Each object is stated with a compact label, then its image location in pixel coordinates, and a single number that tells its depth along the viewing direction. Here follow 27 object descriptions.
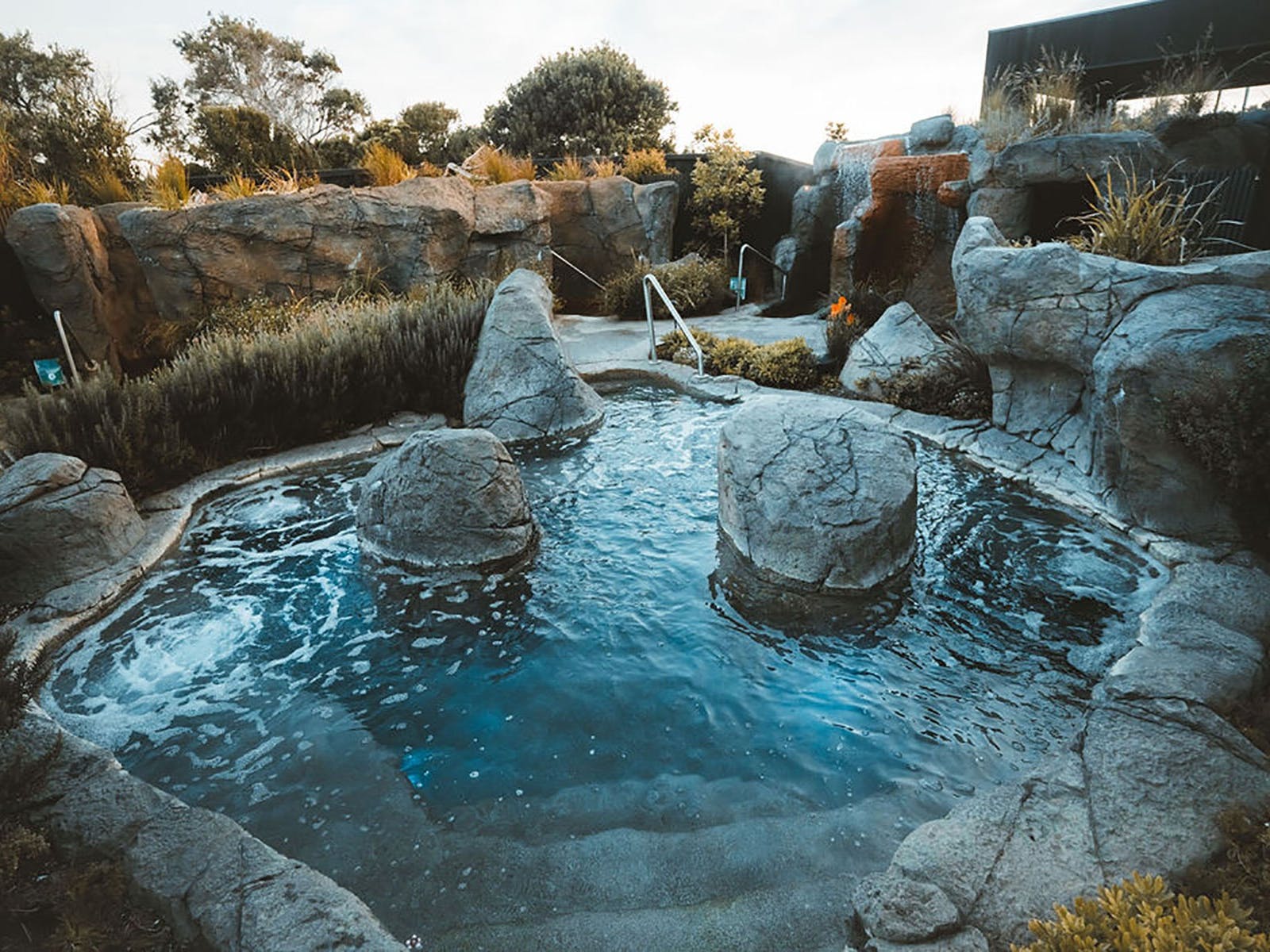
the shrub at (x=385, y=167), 12.23
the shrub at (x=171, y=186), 10.23
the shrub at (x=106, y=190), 10.57
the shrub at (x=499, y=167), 13.69
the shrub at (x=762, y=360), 8.56
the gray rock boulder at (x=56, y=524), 4.38
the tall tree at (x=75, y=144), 11.16
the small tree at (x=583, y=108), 20.81
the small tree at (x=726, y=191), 14.45
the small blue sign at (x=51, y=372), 5.88
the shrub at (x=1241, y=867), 2.04
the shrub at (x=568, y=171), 14.52
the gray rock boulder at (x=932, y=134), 11.88
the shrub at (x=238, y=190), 10.71
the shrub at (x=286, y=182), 11.19
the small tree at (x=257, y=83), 23.08
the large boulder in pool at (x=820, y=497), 4.36
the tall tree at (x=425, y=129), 18.97
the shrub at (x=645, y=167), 14.98
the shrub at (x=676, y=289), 12.69
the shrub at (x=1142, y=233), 5.92
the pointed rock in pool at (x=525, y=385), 7.32
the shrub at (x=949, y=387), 6.90
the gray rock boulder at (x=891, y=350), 7.71
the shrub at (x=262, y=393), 5.66
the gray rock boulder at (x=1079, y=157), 8.08
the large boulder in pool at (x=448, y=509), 4.81
